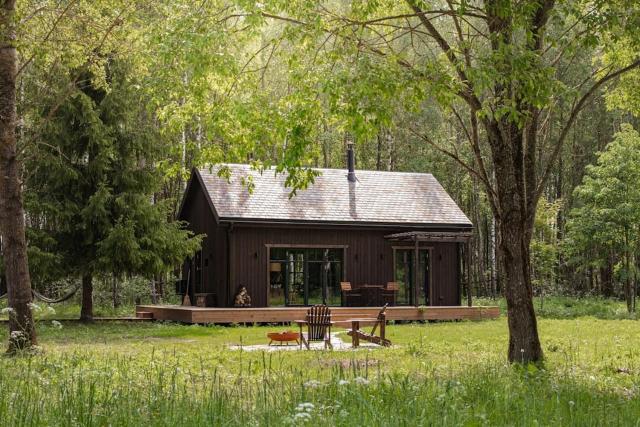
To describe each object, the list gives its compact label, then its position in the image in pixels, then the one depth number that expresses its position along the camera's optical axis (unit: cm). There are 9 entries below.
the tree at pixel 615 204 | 2778
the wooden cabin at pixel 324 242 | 2592
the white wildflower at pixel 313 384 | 592
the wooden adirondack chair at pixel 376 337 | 1564
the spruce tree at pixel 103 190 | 2242
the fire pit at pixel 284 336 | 1563
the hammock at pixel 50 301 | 2534
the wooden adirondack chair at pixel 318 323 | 1619
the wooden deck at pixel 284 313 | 2336
